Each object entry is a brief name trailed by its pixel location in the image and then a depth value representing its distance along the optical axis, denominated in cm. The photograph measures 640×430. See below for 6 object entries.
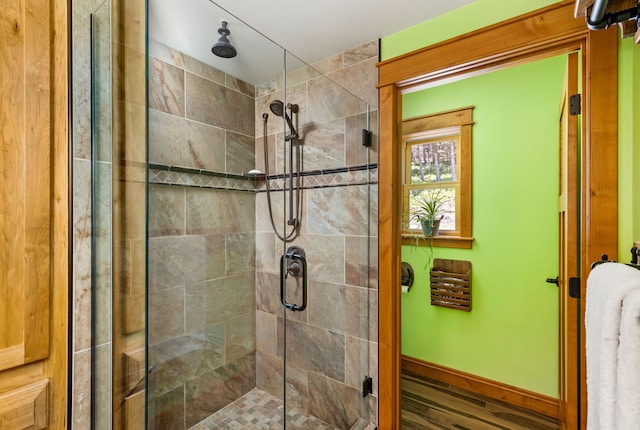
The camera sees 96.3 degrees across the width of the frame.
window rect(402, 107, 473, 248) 241
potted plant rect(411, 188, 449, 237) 253
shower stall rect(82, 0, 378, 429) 134
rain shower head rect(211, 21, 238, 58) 134
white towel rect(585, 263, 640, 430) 58
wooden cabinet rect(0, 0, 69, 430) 86
